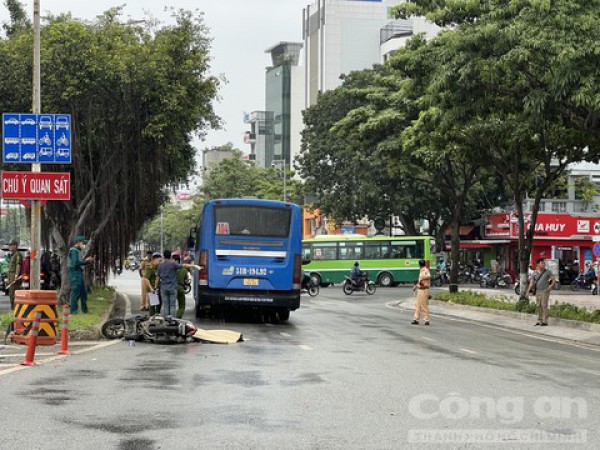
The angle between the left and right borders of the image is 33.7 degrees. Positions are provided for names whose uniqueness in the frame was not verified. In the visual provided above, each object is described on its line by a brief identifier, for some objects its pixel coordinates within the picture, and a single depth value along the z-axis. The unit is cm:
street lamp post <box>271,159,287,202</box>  8431
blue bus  2448
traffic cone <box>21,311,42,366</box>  1434
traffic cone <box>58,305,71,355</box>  1648
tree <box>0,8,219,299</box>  2678
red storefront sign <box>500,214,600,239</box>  5941
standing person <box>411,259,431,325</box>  2542
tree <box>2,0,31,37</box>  3253
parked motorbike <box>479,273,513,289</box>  5641
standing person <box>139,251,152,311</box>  2802
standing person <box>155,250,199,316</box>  2106
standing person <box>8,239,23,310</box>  2522
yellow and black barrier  1761
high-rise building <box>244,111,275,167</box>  13125
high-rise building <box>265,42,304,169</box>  12475
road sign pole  1970
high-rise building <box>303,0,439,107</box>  10350
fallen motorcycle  1845
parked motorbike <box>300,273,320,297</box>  4597
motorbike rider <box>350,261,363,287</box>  4778
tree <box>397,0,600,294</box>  2008
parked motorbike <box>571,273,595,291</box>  5291
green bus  5803
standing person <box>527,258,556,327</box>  2598
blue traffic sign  1931
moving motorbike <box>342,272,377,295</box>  4772
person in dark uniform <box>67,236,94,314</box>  2295
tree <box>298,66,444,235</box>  5672
